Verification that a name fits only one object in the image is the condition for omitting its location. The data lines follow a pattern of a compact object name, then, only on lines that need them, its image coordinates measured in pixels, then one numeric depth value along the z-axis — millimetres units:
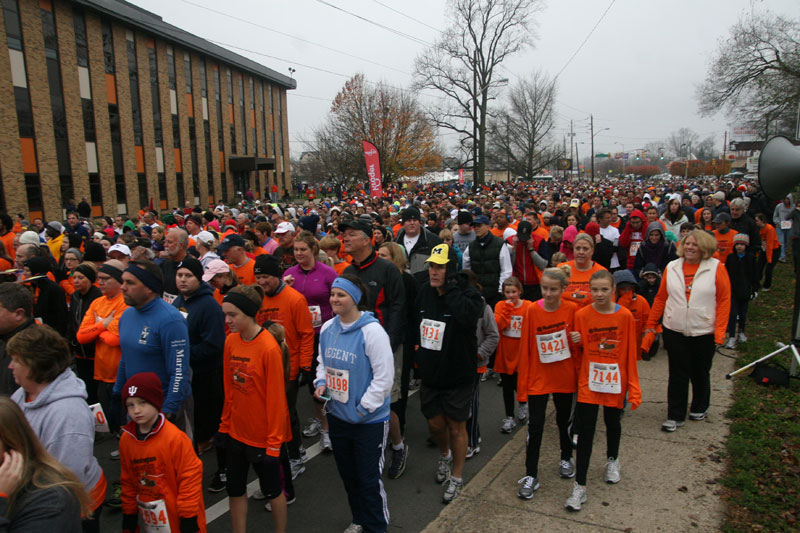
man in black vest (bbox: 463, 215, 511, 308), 6863
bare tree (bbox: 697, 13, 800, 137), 21156
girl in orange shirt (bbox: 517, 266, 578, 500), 4145
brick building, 24125
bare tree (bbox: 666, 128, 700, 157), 134638
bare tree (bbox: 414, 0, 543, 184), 37375
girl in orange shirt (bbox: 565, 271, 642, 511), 3975
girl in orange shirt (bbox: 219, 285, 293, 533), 3416
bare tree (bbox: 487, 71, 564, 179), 66375
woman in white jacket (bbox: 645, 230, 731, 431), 5082
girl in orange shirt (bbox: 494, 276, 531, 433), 5309
